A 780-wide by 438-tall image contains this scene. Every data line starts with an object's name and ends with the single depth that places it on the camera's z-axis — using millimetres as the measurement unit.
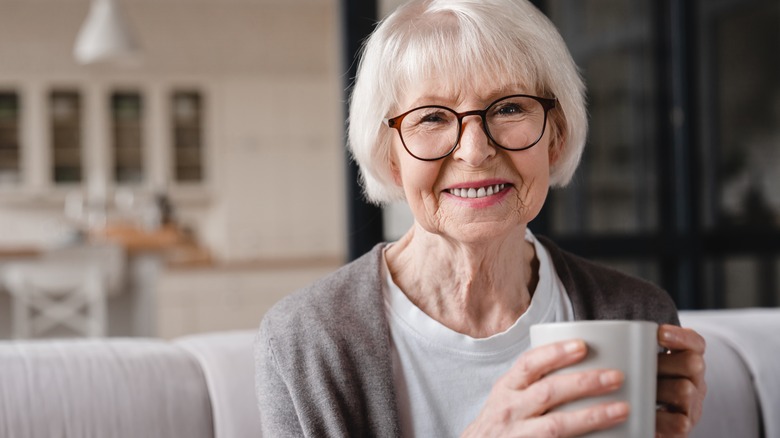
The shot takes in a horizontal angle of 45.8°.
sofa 1082
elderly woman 912
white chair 4562
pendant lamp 4453
